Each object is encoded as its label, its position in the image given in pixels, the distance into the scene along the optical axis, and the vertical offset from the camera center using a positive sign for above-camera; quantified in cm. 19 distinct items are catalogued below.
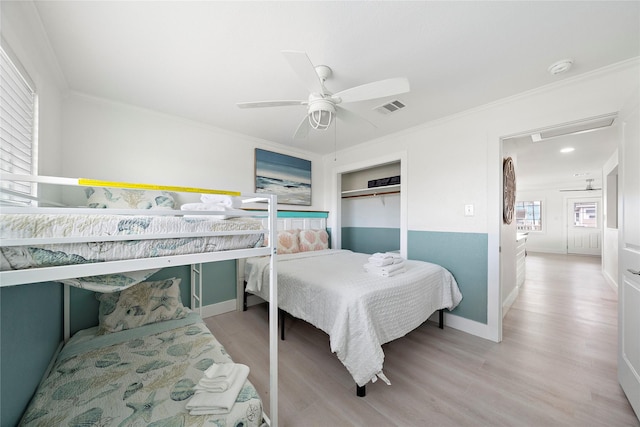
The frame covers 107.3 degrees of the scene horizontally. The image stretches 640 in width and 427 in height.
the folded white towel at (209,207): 128 +4
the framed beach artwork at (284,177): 338 +58
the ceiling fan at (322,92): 135 +81
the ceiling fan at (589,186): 671 +86
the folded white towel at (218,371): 125 -86
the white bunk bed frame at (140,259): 73 -19
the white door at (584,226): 707 -30
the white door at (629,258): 143 -27
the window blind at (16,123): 120 +51
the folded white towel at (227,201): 130 +7
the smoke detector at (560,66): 170 +112
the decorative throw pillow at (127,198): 217 +15
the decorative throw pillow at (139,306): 185 -77
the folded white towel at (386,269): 208 -50
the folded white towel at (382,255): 220 -39
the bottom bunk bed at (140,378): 105 -90
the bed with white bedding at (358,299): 161 -71
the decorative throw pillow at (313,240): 355 -40
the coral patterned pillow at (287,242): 325 -40
